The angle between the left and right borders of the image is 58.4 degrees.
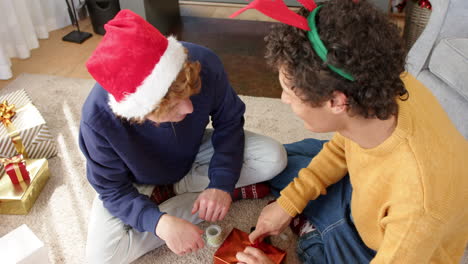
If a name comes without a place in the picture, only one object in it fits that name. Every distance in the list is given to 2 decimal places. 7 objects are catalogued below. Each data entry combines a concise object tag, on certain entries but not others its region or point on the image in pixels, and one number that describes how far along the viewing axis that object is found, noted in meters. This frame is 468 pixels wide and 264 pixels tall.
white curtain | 2.03
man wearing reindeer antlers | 0.70
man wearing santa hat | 0.87
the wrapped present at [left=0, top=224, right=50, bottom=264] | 1.11
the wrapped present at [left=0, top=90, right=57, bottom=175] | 1.46
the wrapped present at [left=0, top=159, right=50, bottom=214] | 1.33
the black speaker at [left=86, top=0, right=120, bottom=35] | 2.38
